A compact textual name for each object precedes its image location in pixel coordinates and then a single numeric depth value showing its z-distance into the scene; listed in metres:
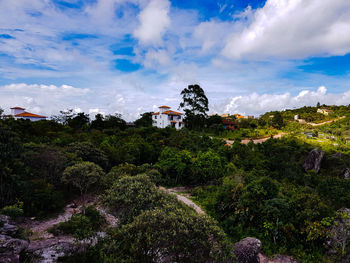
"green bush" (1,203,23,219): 9.00
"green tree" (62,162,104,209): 11.18
